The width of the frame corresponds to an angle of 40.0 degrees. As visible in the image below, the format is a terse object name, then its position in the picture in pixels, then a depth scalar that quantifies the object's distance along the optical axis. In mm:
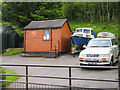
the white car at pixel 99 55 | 9338
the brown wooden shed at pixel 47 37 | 18688
